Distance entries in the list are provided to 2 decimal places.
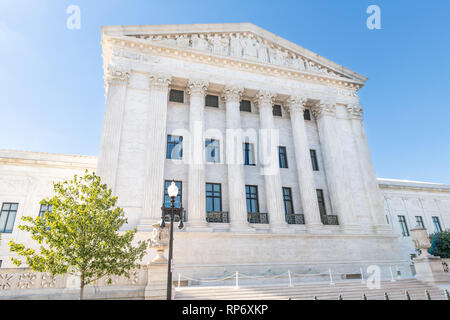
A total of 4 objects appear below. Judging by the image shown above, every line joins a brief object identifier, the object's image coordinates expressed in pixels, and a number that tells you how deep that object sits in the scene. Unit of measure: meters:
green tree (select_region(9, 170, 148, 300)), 10.46
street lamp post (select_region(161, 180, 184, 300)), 9.50
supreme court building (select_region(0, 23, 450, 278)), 19.30
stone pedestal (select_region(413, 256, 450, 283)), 15.86
